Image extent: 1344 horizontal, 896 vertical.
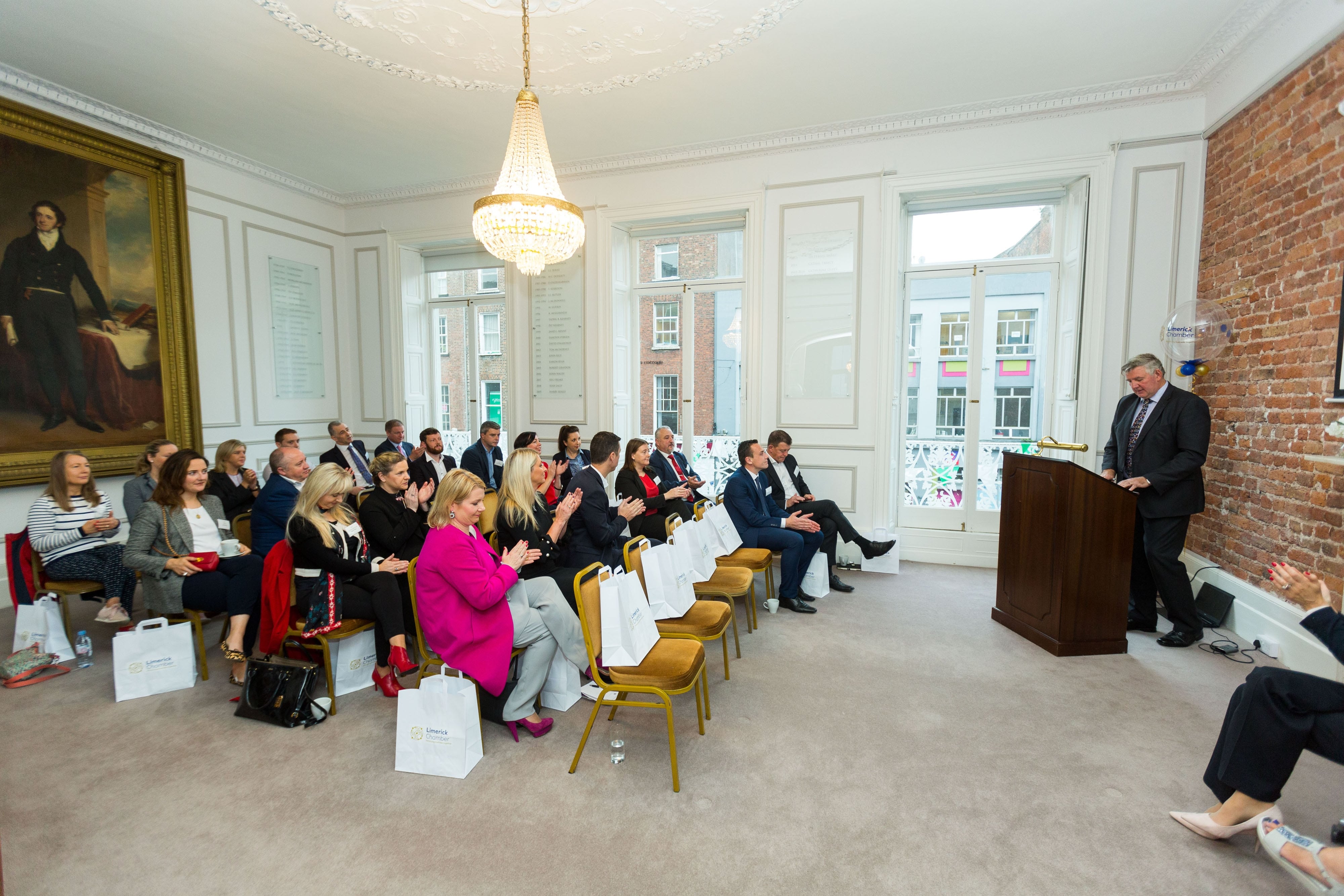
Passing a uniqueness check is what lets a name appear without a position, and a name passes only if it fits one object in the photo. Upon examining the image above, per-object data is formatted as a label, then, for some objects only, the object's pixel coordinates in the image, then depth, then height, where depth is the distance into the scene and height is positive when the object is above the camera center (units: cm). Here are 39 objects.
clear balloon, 414 +43
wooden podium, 363 -97
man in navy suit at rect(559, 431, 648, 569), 363 -77
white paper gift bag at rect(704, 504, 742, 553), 414 -90
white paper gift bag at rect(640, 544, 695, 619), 297 -93
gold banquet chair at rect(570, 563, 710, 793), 244 -111
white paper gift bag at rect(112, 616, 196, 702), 316 -138
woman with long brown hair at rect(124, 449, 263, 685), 328 -91
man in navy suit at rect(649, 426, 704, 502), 550 -64
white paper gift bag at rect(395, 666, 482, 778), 250 -135
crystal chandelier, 360 +108
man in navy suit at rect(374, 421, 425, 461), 652 -50
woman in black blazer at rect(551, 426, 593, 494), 590 -60
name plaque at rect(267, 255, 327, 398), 672 +67
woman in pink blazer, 262 -91
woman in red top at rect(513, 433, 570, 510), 381 -59
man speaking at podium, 392 -56
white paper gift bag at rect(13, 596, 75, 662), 343 -130
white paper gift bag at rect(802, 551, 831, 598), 489 -144
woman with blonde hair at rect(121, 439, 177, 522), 412 -57
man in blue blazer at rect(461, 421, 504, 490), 612 -65
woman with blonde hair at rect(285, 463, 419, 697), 306 -93
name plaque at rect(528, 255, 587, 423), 666 +53
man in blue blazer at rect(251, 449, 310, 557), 355 -66
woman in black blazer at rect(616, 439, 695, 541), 477 -78
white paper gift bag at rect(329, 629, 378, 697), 321 -141
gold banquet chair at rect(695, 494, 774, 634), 413 -113
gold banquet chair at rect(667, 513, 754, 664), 361 -112
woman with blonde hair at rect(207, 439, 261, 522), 435 -63
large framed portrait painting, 460 +72
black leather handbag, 294 -142
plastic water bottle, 361 -150
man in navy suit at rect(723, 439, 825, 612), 459 -100
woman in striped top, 359 -83
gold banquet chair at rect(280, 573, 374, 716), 305 -119
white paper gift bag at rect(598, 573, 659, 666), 248 -93
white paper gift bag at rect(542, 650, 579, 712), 311 -146
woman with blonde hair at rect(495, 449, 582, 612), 330 -67
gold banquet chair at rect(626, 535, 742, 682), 298 -112
